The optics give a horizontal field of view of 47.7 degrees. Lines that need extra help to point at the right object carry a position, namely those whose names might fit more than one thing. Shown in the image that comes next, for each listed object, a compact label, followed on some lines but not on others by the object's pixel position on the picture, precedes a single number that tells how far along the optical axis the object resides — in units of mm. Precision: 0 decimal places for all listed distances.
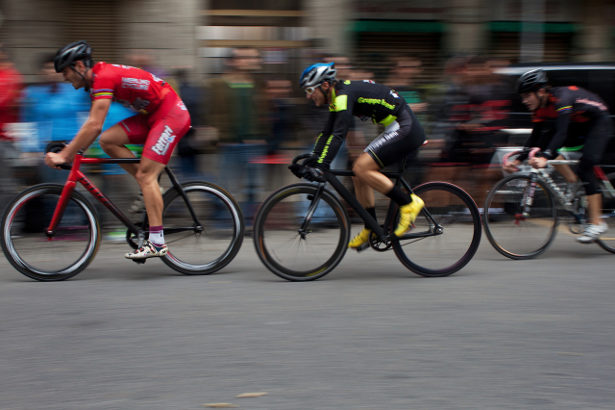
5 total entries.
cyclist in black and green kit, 5352
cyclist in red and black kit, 6309
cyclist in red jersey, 5332
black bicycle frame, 5527
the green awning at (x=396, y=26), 12086
